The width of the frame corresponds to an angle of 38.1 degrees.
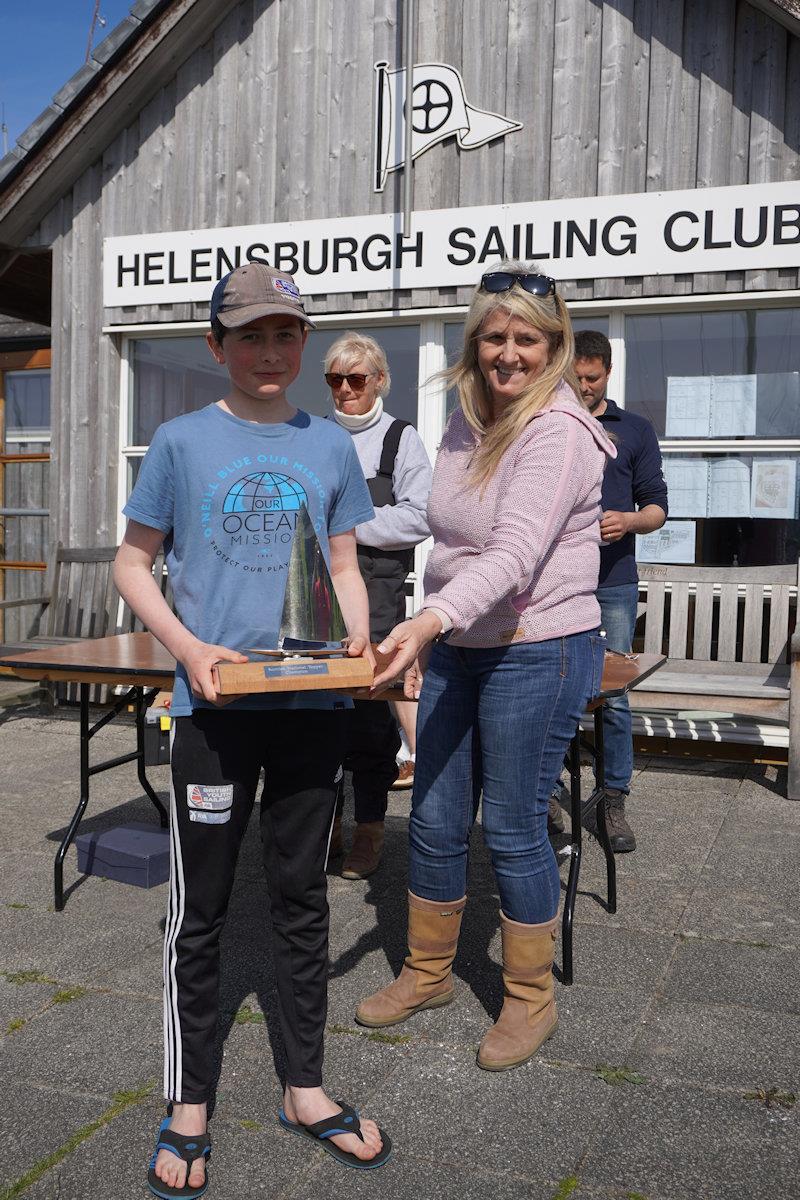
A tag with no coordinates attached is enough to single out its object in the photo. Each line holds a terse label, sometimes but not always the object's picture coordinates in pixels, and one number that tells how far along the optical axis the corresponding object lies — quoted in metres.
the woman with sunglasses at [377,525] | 4.70
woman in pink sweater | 3.05
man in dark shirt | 4.96
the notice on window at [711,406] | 7.03
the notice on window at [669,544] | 7.18
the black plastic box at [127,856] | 4.57
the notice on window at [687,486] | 7.15
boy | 2.58
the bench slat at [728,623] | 6.95
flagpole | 7.28
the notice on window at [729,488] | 7.05
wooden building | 6.89
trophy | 2.38
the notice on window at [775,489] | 6.95
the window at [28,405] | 11.09
